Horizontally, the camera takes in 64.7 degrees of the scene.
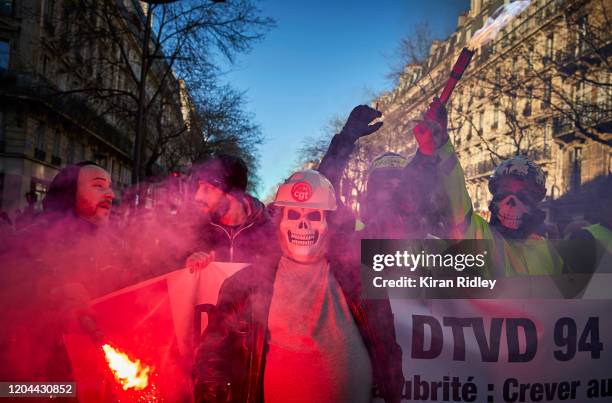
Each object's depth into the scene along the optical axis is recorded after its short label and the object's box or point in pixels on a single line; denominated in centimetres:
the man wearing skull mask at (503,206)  252
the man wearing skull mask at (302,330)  197
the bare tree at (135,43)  1066
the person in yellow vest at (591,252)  257
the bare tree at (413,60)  1326
